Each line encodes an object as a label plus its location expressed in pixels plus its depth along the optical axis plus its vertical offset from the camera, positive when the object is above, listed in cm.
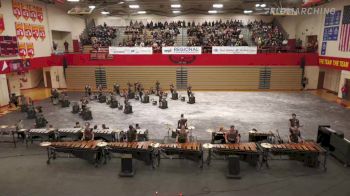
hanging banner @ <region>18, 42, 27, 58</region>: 2339 +29
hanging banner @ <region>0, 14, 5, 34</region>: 2117 +238
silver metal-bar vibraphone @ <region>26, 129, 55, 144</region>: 1266 -395
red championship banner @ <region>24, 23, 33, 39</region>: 2419 +211
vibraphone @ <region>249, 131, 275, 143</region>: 1238 -400
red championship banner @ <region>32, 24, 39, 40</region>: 2554 +219
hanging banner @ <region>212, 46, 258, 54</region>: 2691 +31
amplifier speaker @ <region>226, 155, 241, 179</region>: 964 -426
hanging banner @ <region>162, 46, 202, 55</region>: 2712 +25
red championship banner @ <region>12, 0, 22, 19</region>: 2267 +390
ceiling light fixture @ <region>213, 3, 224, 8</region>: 3010 +558
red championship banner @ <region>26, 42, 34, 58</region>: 2462 +39
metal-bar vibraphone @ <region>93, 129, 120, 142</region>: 1237 -390
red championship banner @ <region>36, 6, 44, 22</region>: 2630 +404
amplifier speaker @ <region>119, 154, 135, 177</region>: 985 -429
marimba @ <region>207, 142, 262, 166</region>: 1016 -386
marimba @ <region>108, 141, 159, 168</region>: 1036 -387
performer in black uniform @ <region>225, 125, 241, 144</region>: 1131 -368
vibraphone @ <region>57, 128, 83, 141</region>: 1269 -392
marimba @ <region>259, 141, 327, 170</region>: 1009 -385
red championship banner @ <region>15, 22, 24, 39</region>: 2303 +208
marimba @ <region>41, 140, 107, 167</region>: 1059 -392
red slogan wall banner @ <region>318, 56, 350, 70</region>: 2234 -98
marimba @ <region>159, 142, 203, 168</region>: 1021 -386
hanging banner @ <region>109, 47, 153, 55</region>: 2755 +27
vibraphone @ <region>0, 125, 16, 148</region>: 1334 -439
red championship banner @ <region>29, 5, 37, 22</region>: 2523 +394
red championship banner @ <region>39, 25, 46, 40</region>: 2681 +216
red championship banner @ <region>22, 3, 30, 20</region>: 2394 +394
